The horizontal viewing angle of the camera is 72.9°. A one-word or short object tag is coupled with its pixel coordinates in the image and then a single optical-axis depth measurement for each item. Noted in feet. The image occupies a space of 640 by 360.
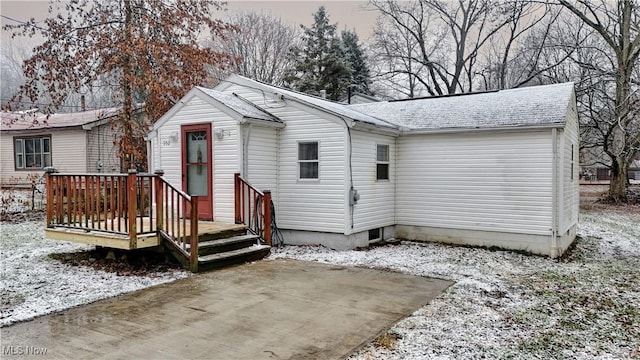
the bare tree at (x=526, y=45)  70.64
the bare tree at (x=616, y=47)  49.47
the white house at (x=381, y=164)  28.94
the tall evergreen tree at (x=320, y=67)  83.56
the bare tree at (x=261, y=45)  90.07
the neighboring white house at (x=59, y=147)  61.11
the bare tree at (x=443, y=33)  84.48
